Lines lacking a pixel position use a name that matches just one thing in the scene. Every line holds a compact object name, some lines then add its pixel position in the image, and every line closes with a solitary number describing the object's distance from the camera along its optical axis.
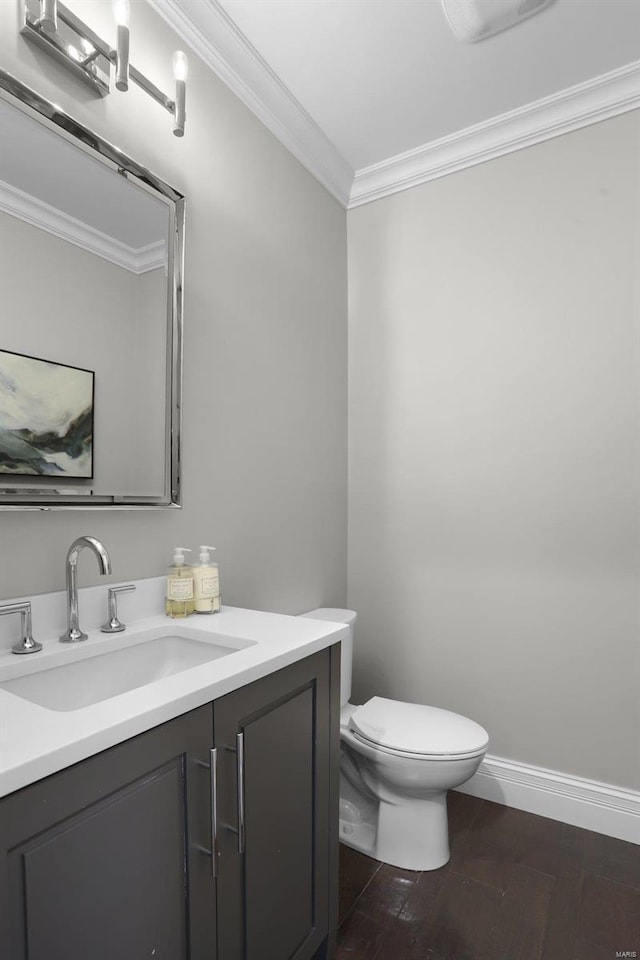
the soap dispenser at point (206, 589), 1.50
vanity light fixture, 1.20
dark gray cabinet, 0.70
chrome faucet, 1.20
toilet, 1.65
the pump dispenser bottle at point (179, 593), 1.46
